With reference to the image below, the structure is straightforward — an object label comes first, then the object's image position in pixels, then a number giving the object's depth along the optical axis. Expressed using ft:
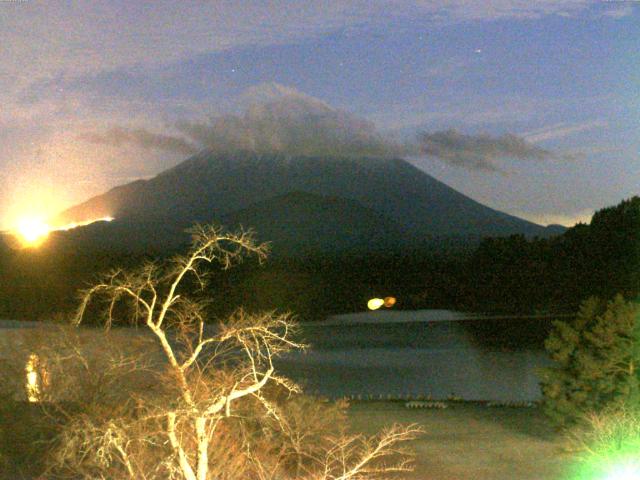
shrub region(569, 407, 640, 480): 38.91
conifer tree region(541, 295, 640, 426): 49.70
